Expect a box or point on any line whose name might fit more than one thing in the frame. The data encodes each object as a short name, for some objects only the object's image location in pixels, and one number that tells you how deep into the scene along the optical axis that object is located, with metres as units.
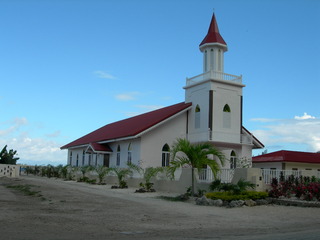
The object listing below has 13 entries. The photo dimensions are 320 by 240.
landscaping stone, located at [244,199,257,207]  15.52
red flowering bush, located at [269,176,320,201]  16.02
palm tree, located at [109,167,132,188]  25.86
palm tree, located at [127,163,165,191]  22.81
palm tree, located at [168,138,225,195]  18.69
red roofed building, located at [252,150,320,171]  34.38
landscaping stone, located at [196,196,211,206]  16.00
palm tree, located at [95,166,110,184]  29.12
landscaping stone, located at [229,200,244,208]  15.26
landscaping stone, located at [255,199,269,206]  15.96
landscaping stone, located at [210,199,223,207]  15.59
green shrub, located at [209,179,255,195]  16.63
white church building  29.30
